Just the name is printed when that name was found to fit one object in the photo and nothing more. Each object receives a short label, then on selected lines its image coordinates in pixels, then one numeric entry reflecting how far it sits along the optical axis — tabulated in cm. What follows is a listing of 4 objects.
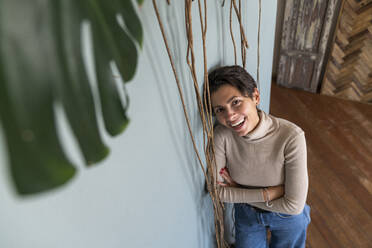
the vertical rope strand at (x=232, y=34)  94
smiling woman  97
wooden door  262
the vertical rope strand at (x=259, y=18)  112
